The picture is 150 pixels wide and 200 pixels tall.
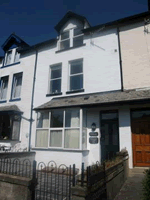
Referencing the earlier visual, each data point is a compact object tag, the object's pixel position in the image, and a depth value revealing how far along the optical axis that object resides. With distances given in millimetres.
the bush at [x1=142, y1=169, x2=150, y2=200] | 3711
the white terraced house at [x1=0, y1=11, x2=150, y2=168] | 8656
